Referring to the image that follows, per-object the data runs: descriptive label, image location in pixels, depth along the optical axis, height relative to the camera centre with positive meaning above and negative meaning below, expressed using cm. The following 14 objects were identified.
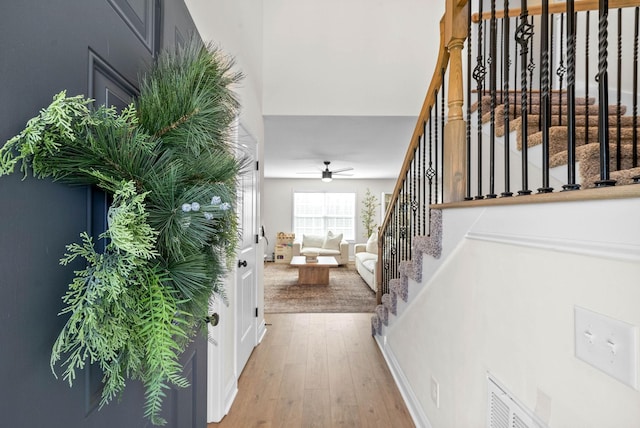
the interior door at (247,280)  236 -54
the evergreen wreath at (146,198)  40 +3
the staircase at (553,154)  115 +25
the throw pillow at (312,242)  836 -70
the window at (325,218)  906 -5
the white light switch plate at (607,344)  66 -30
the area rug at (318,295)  436 -129
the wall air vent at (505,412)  98 -67
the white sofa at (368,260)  543 -88
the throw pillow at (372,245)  715 -67
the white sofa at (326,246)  797 -80
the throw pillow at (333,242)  815 -69
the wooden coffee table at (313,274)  577 -109
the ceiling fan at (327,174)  608 +84
